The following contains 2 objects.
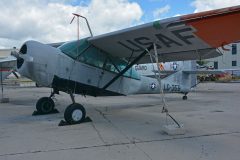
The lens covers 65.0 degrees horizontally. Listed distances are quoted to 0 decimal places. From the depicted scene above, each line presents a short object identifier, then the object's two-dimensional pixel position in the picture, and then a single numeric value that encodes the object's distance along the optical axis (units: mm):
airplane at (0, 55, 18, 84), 12356
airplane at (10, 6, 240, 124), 3937
